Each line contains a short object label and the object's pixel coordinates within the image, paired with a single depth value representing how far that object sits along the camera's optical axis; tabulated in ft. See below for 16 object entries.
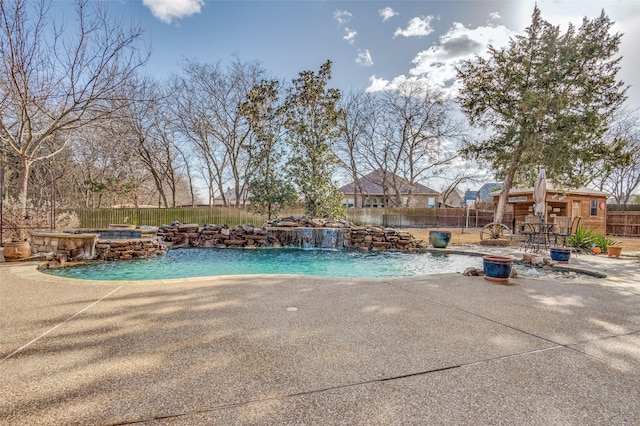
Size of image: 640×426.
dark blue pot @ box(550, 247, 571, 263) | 21.75
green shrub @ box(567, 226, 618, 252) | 30.63
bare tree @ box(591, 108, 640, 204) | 40.91
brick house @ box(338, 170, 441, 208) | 96.24
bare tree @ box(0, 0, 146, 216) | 25.73
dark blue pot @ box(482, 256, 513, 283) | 15.90
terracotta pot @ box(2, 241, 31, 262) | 20.26
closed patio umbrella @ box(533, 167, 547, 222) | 27.86
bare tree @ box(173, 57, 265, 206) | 63.10
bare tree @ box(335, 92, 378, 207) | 79.30
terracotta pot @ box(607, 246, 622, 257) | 26.35
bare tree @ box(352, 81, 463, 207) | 75.31
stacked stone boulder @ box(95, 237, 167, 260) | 23.63
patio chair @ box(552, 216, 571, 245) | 32.10
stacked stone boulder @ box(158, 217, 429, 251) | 34.19
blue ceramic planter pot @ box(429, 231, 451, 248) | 32.14
